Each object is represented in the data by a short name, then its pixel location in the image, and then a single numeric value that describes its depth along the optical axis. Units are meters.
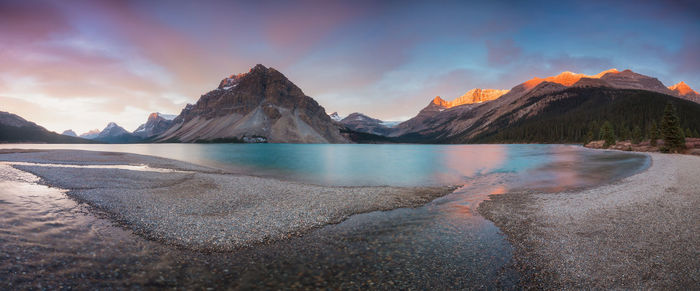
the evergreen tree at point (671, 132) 62.34
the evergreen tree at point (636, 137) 96.18
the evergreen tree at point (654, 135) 77.07
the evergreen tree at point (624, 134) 120.42
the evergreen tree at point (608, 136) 108.31
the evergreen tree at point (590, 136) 148.82
